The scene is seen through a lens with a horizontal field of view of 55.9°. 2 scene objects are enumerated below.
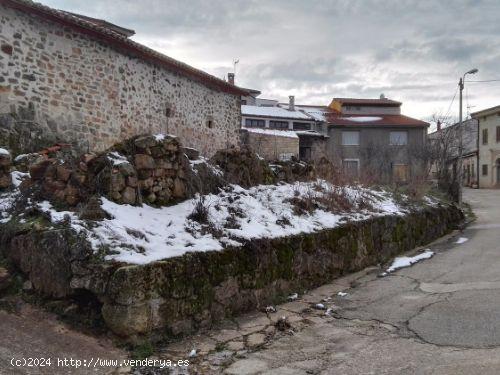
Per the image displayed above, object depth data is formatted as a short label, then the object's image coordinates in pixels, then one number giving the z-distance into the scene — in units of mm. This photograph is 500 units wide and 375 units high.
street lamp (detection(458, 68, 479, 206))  21391
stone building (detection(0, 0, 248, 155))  10070
